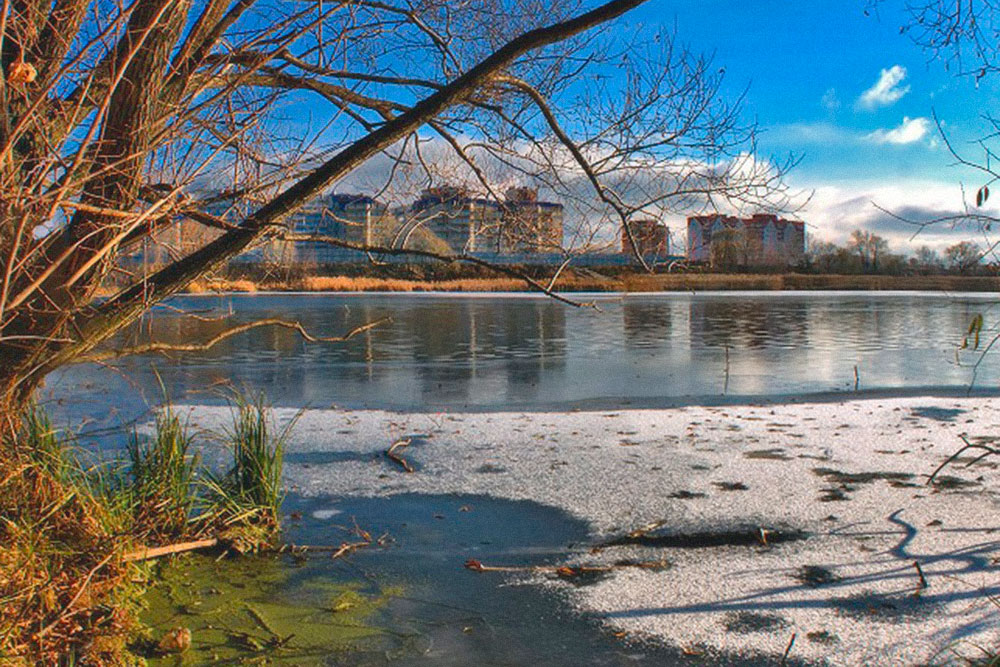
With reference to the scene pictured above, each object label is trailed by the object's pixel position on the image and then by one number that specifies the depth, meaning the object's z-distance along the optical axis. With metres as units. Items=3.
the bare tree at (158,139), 3.03
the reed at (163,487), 4.08
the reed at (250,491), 4.36
